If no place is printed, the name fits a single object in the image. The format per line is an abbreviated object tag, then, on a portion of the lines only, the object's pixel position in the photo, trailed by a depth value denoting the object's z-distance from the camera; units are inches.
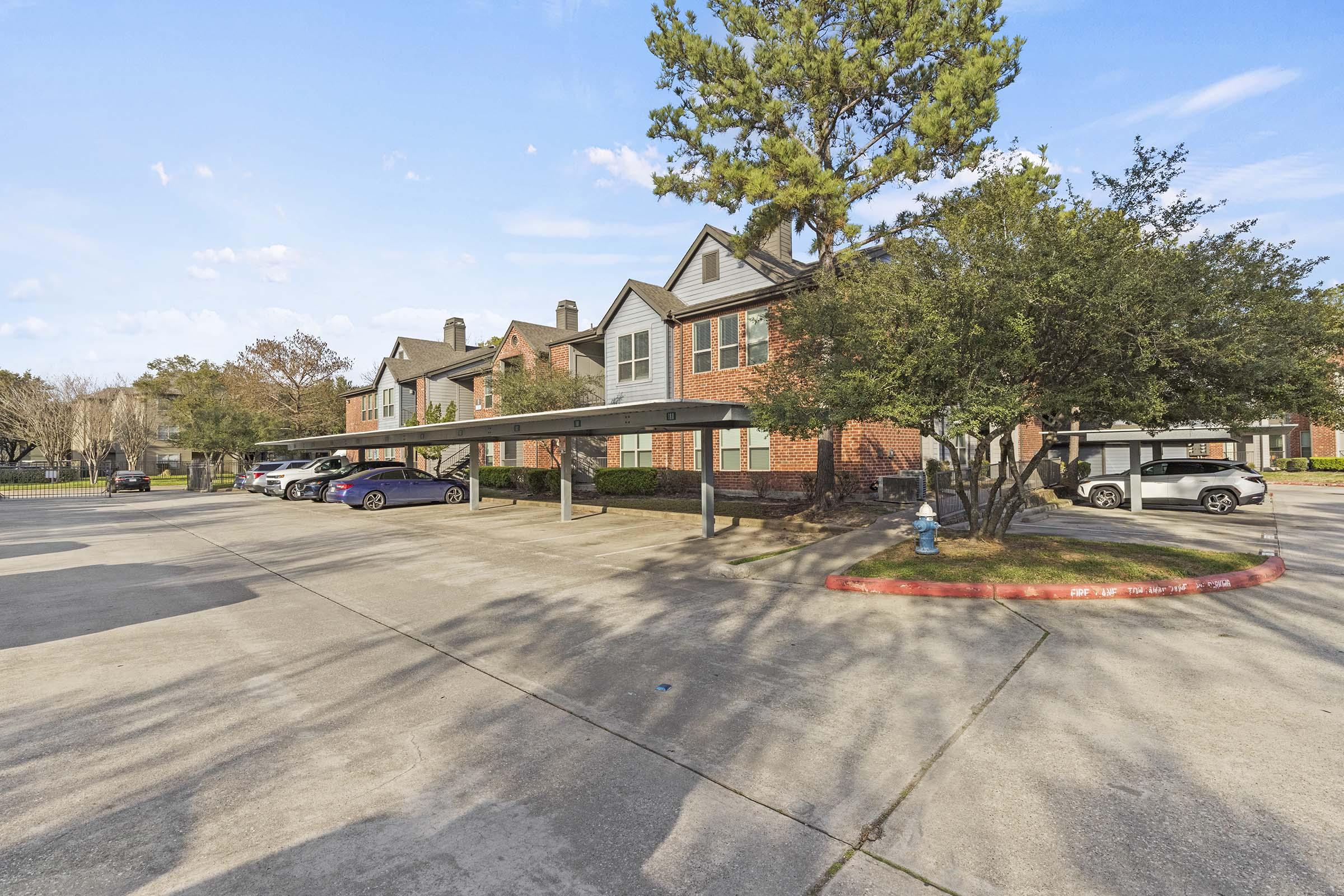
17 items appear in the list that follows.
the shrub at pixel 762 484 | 836.0
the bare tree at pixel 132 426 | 1900.8
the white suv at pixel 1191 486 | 695.1
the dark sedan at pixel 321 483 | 1093.8
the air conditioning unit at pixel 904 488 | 717.3
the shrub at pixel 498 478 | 1210.0
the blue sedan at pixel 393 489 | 914.7
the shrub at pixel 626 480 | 950.4
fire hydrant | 412.2
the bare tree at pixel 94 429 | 1849.2
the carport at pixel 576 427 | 553.6
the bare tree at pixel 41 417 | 1846.7
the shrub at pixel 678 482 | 932.0
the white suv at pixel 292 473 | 1154.0
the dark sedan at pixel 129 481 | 1521.9
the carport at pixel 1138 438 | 727.7
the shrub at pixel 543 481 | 1055.0
